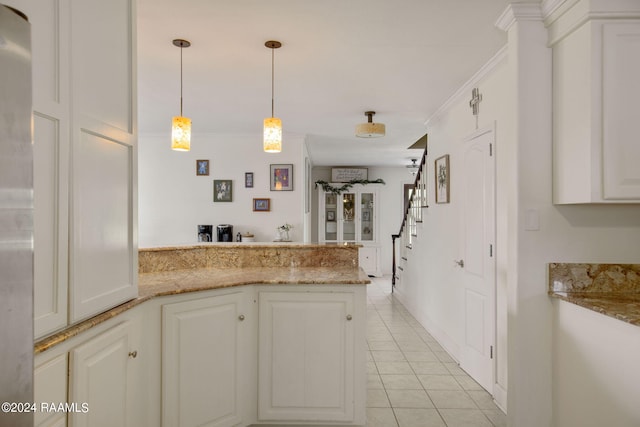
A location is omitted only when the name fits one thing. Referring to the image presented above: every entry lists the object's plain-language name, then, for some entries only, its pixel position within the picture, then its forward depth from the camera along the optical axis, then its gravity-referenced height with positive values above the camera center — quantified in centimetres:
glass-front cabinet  885 -8
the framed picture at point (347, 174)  897 +95
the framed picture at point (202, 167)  588 +73
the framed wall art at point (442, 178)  399 +40
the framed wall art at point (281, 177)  584 +58
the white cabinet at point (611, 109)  188 +51
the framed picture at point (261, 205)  588 +16
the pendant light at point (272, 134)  295 +61
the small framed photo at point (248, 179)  589 +54
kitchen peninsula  196 -71
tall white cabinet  125 +22
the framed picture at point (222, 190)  588 +39
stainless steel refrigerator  78 -1
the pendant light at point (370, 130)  429 +94
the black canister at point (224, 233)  570 -25
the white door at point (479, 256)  301 -33
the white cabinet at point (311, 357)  237 -85
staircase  507 -2
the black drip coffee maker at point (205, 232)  573 -24
